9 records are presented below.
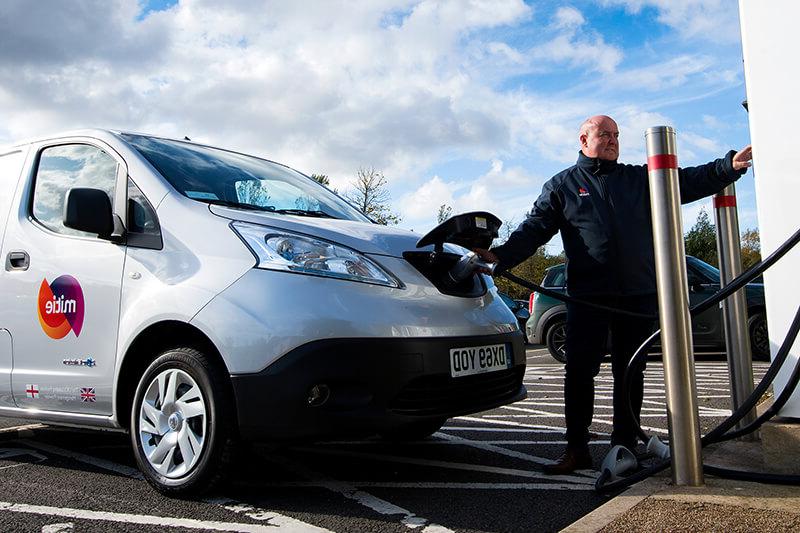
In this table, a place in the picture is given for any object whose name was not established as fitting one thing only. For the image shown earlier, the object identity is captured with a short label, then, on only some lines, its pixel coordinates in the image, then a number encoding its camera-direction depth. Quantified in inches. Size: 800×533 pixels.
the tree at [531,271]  1705.2
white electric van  122.7
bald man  145.6
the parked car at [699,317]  409.4
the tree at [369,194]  1382.9
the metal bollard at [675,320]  112.8
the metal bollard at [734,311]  156.7
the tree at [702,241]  1739.7
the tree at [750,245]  1876.1
